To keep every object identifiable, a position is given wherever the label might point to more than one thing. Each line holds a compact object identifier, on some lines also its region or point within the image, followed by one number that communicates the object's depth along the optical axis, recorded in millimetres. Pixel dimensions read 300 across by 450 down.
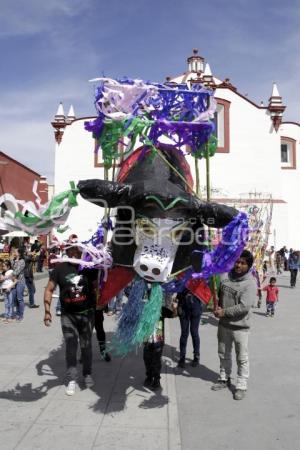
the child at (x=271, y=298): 10062
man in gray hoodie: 5070
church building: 21656
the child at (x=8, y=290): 9266
